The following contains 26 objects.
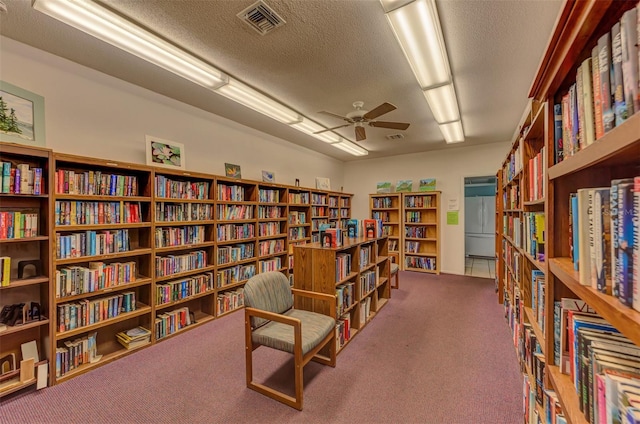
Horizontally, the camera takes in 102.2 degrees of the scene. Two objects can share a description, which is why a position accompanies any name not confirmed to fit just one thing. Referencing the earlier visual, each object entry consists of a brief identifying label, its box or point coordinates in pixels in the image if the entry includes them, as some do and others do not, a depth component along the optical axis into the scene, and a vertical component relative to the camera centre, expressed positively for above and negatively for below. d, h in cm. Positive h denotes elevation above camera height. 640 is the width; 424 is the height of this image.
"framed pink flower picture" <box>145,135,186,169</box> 292 +73
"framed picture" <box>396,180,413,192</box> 613 +62
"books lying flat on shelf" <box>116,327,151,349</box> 262 -126
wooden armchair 185 -94
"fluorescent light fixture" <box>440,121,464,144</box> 394 +132
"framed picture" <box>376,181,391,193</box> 639 +62
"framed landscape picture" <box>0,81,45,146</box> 206 +84
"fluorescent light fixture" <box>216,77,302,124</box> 283 +137
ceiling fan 270 +108
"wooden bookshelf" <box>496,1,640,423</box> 60 +14
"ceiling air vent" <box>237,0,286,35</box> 181 +144
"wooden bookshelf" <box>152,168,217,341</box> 290 -47
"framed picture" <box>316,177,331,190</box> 573 +66
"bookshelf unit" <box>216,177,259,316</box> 356 -31
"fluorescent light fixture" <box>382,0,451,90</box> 169 +132
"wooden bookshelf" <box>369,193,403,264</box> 615 -3
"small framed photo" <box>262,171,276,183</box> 450 +65
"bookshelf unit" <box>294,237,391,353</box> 250 -70
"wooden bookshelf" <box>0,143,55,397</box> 194 -29
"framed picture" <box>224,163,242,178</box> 394 +67
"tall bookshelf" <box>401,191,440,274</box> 575 -46
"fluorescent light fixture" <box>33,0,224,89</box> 170 +136
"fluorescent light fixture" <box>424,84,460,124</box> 284 +133
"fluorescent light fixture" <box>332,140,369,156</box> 519 +138
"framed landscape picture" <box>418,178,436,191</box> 580 +62
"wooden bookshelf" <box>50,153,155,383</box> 224 -40
